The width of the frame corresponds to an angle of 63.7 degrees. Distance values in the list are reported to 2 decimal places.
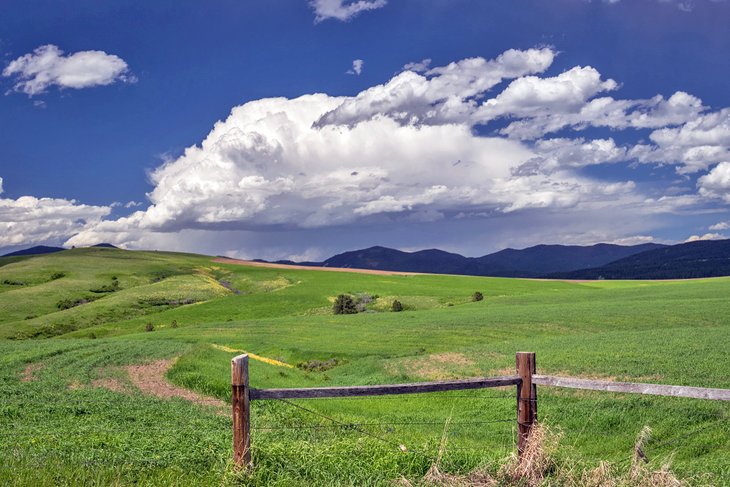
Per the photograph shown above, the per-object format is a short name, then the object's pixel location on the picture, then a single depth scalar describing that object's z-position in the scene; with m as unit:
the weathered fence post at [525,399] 9.88
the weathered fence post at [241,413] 9.08
